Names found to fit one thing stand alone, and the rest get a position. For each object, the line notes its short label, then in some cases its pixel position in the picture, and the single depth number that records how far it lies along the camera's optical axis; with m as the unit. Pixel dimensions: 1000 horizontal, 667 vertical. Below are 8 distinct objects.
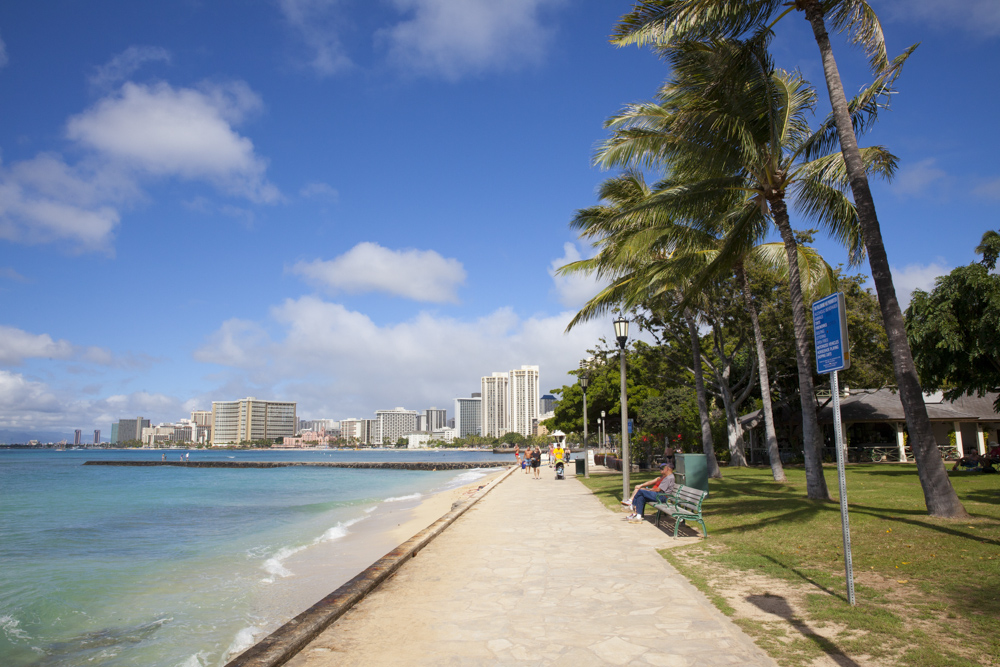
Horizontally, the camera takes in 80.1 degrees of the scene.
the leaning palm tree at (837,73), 8.42
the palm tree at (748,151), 11.12
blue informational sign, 4.78
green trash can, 10.99
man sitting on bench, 10.52
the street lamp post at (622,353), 12.82
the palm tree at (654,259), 15.02
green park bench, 8.73
